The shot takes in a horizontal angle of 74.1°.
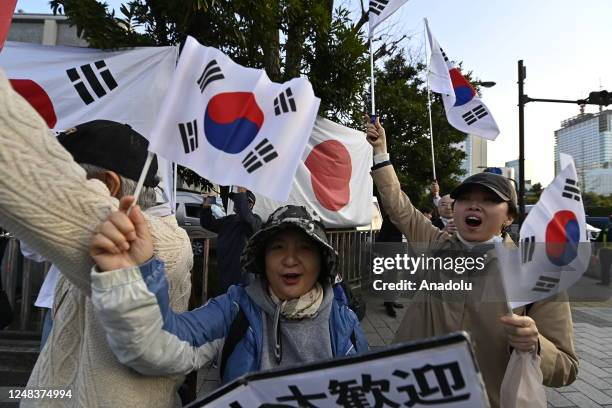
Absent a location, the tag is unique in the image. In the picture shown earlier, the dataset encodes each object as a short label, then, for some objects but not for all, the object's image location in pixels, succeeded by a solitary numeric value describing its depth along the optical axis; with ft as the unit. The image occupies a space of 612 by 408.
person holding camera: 12.05
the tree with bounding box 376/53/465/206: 49.01
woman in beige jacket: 5.12
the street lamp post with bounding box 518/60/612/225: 38.34
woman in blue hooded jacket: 2.94
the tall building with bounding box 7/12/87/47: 48.52
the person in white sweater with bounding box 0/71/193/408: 2.59
